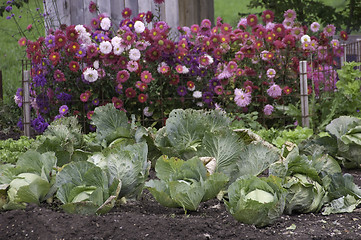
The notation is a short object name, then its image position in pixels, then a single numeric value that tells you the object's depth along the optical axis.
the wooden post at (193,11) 17.59
